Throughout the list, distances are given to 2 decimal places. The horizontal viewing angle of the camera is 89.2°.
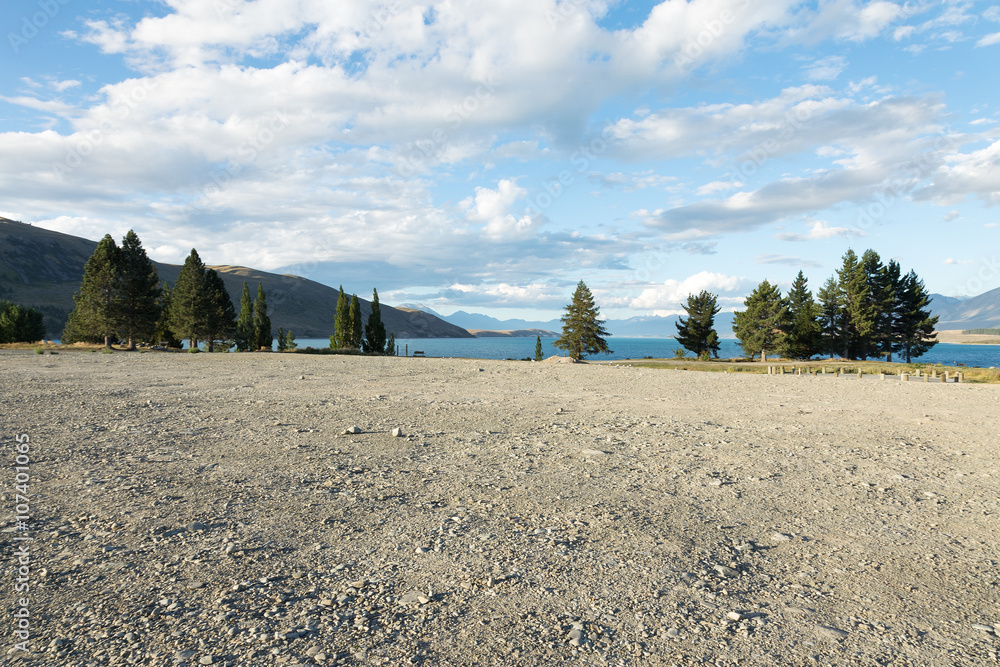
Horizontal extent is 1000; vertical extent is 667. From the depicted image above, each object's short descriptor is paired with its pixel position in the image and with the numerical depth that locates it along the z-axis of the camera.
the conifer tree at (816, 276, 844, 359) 59.66
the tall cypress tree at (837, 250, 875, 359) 56.91
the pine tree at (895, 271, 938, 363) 58.22
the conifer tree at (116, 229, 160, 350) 48.75
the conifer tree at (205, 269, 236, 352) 57.28
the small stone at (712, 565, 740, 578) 4.44
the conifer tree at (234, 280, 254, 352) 73.25
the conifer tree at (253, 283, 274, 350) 73.62
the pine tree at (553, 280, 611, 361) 62.62
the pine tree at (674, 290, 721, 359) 66.00
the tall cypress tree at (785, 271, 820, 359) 59.22
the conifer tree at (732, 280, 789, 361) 57.72
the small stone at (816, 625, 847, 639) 3.56
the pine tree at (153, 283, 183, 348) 61.92
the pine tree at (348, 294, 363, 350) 75.81
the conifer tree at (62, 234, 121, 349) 47.34
